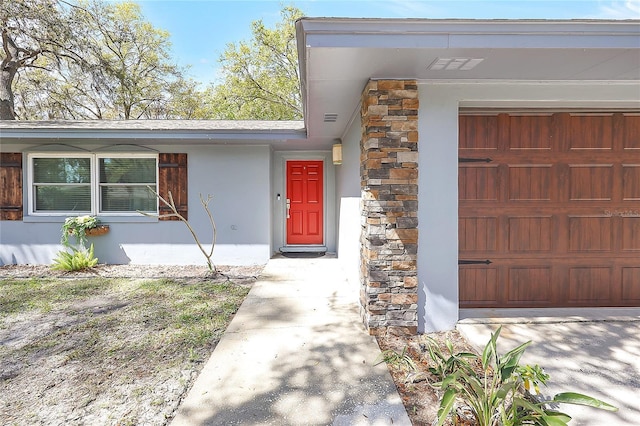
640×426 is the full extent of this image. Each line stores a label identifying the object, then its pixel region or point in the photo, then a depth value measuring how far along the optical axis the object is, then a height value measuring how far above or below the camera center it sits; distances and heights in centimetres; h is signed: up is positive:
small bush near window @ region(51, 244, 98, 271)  530 -90
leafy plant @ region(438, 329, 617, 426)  158 -99
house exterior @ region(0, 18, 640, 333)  215 +49
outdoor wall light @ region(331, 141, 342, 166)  550 +96
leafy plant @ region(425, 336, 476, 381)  208 -104
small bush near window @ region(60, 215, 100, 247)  557 -32
